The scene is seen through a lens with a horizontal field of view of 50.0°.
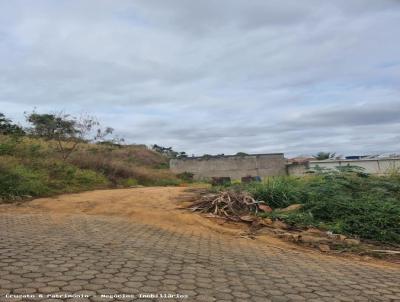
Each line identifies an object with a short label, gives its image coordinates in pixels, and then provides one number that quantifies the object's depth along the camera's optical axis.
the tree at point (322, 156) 39.00
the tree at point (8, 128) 22.19
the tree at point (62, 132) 21.86
